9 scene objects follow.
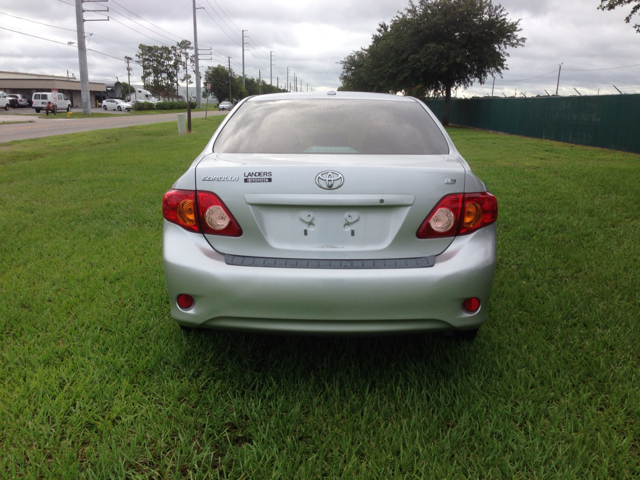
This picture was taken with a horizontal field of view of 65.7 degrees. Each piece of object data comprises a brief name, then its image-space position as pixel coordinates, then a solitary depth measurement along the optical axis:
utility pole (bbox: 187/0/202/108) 52.50
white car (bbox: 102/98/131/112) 59.03
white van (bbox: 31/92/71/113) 47.08
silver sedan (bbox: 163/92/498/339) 2.29
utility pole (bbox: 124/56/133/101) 95.56
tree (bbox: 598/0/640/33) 12.59
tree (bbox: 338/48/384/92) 43.72
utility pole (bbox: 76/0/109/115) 39.56
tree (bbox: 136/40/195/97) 89.06
